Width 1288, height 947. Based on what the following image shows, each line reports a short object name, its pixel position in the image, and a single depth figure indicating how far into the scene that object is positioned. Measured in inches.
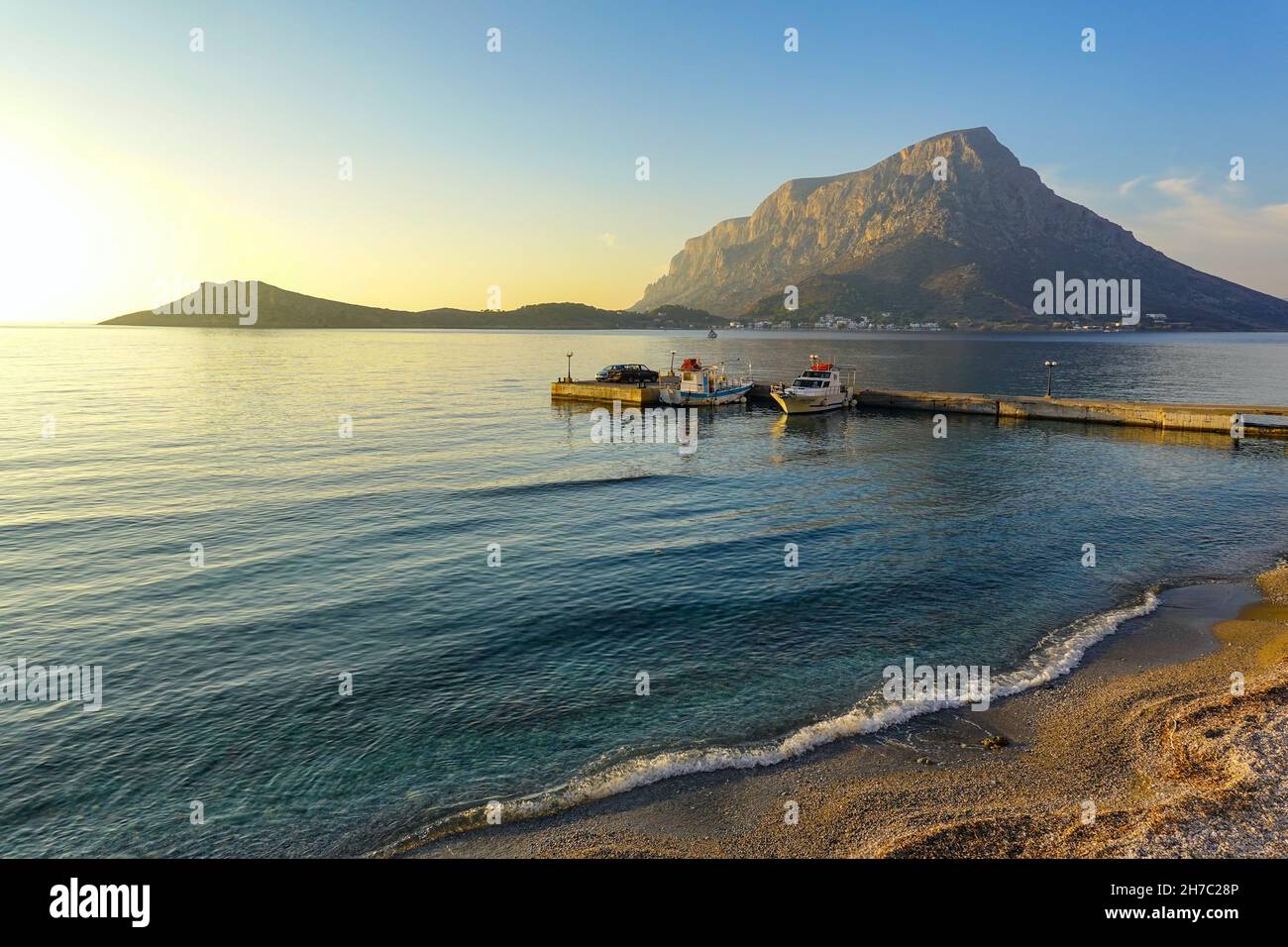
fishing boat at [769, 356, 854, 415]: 3191.4
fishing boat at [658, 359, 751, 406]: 3449.8
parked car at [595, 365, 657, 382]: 3777.1
